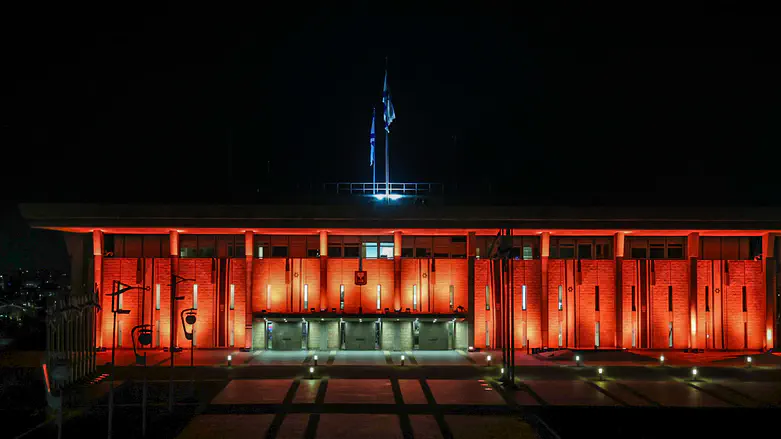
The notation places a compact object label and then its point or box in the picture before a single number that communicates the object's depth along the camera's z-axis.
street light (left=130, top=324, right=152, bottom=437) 31.70
